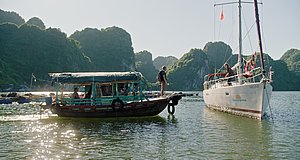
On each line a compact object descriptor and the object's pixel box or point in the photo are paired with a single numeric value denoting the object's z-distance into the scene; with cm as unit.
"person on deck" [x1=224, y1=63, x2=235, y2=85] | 2759
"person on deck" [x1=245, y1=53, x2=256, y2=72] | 2322
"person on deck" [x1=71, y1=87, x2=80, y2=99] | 2359
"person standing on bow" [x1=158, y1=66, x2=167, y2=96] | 2441
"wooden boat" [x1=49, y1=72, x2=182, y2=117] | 2219
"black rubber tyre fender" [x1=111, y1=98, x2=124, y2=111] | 2211
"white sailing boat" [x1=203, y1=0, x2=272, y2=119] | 1975
